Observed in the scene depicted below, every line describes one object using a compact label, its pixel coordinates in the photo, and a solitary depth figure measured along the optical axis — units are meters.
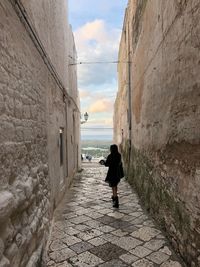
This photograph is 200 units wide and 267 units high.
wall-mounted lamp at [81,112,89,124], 12.63
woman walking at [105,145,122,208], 4.52
